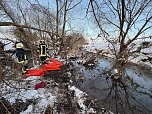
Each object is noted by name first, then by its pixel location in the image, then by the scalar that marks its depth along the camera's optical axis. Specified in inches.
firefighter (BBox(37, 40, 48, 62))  193.1
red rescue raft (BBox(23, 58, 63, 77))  159.8
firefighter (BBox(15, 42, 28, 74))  149.9
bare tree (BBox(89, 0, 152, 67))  192.6
